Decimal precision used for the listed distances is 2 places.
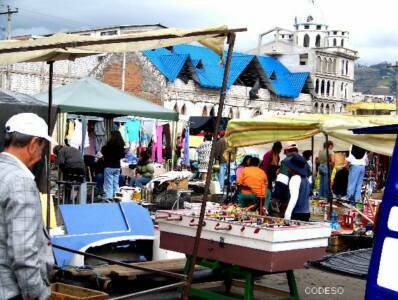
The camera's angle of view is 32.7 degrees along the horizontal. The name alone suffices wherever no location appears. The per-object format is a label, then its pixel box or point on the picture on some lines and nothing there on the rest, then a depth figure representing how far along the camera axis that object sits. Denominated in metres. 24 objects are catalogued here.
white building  63.56
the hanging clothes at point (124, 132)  26.70
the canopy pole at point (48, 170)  7.53
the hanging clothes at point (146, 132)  27.91
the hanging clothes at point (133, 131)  26.81
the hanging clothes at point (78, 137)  19.94
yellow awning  12.05
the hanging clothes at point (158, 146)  26.27
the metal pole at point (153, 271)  5.91
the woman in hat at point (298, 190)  10.42
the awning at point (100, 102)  14.94
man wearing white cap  3.72
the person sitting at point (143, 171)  18.67
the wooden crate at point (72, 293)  6.65
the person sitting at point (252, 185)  12.53
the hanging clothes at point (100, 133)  20.54
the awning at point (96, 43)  5.80
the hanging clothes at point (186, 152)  25.80
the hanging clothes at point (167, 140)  26.65
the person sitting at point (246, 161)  13.19
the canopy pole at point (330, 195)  14.30
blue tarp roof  44.31
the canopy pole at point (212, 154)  5.63
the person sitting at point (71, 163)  14.34
